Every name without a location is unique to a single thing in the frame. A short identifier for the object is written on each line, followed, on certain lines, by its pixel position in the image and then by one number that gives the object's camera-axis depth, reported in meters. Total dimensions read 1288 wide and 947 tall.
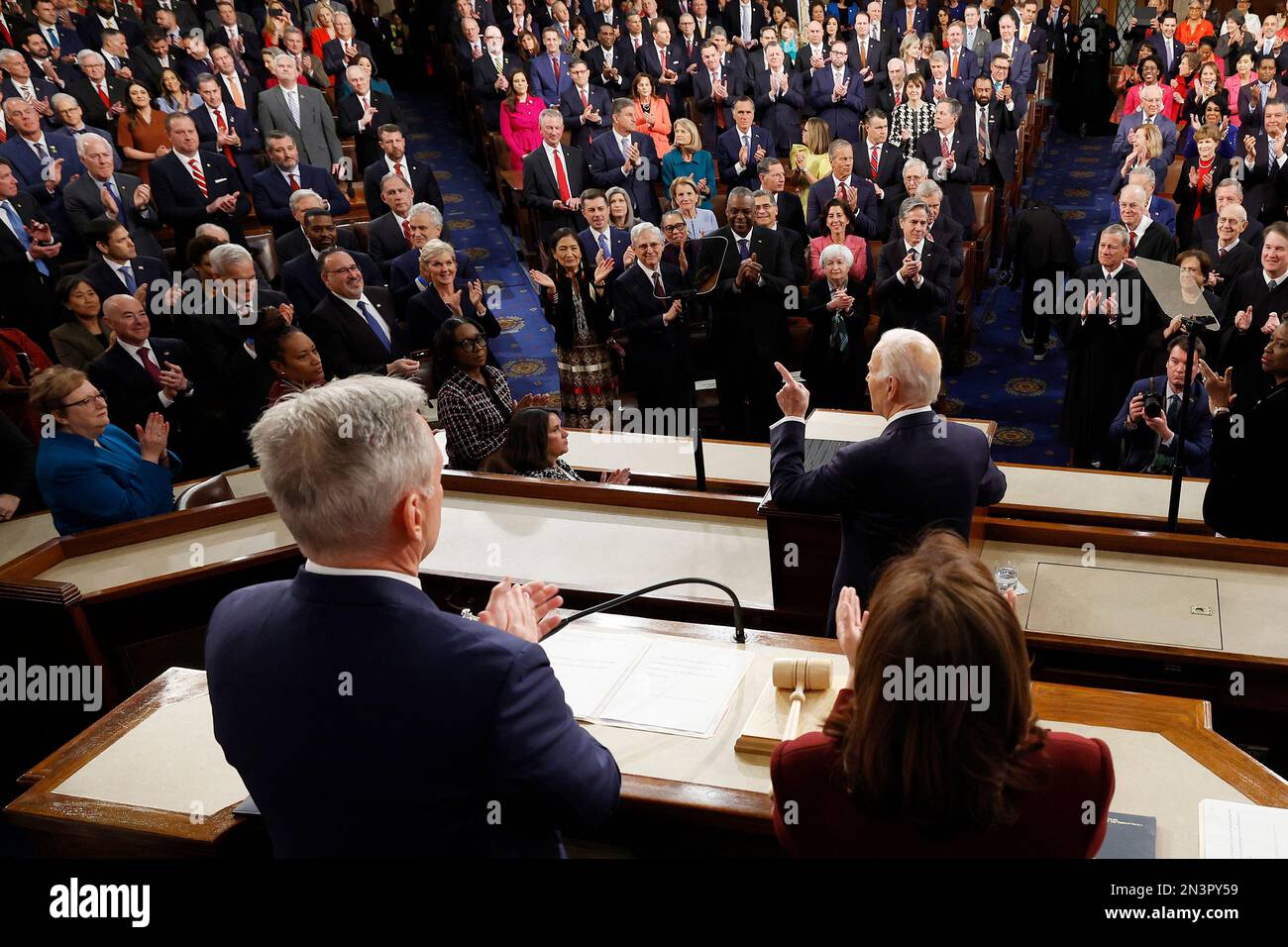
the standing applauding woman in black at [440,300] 4.89
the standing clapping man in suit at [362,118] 7.29
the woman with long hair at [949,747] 1.18
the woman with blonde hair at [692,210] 5.68
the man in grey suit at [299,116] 6.77
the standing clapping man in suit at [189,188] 6.02
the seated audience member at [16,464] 4.12
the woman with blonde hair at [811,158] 6.71
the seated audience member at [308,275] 5.17
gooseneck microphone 1.91
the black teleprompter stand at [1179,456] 2.84
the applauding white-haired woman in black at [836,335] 5.20
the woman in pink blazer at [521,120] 7.50
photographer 3.73
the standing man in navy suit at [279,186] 6.21
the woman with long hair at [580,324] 5.02
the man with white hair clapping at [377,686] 1.24
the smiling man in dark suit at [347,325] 4.67
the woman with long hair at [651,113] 7.52
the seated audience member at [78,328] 4.70
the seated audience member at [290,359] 3.85
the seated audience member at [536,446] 3.38
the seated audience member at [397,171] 6.36
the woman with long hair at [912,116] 6.89
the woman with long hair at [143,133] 6.62
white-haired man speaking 2.36
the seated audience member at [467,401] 3.86
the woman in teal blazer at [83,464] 3.14
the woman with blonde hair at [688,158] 6.70
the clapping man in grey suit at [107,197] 5.71
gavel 1.85
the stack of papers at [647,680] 1.87
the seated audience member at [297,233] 5.55
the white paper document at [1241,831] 1.51
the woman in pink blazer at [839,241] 5.54
